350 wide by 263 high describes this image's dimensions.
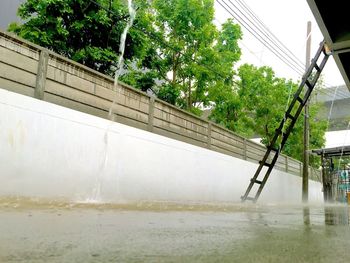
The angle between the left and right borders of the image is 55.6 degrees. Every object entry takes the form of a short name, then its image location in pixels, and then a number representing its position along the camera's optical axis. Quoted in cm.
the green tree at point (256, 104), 1148
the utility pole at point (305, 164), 1298
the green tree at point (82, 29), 736
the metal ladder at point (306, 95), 724
